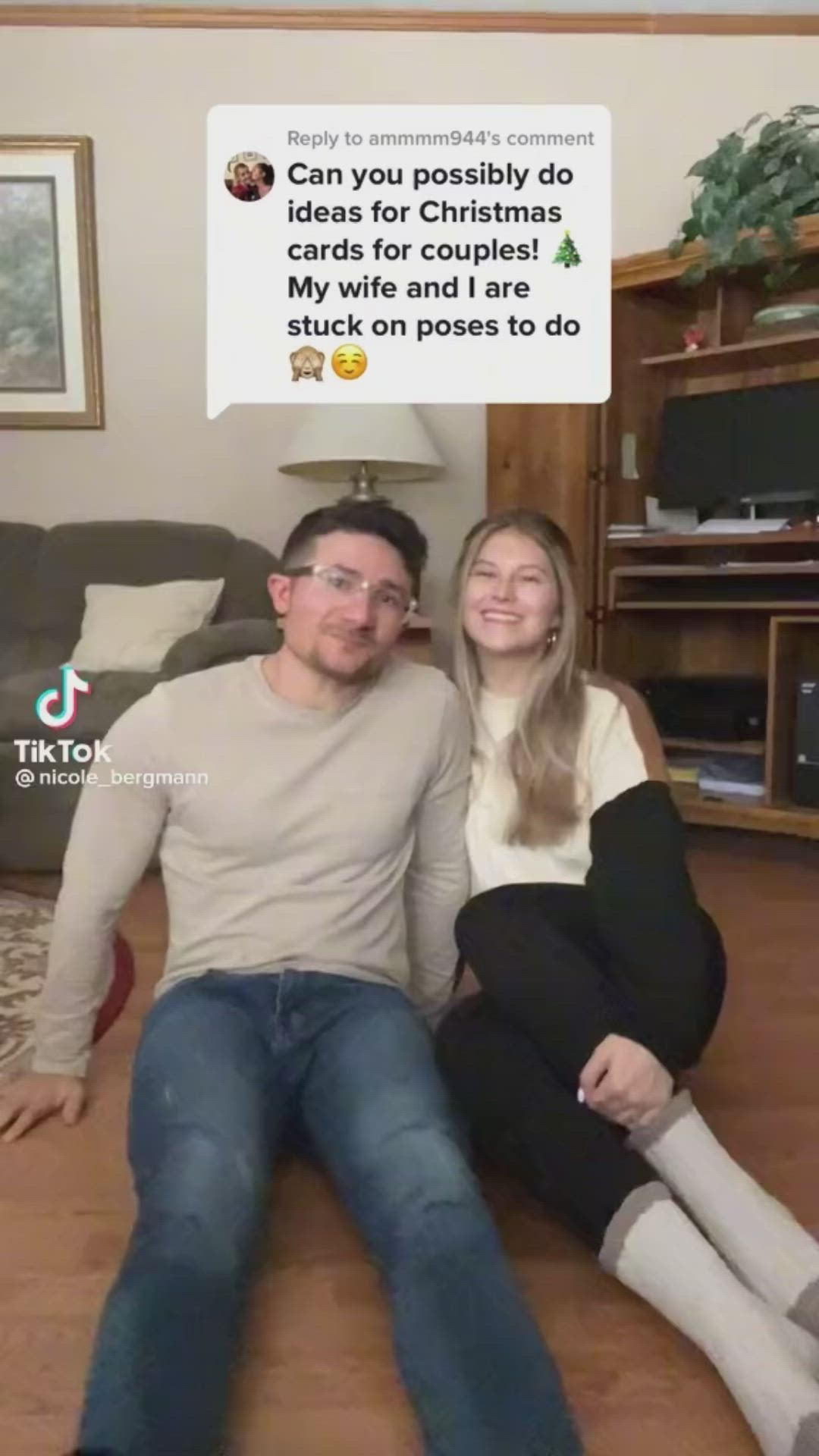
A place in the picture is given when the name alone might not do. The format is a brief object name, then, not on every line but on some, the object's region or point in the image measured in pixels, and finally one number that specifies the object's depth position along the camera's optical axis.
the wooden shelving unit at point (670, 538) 2.43
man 0.92
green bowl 2.38
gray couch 2.62
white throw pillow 2.39
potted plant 2.32
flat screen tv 2.39
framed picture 2.82
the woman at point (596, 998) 0.86
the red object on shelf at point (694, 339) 2.56
